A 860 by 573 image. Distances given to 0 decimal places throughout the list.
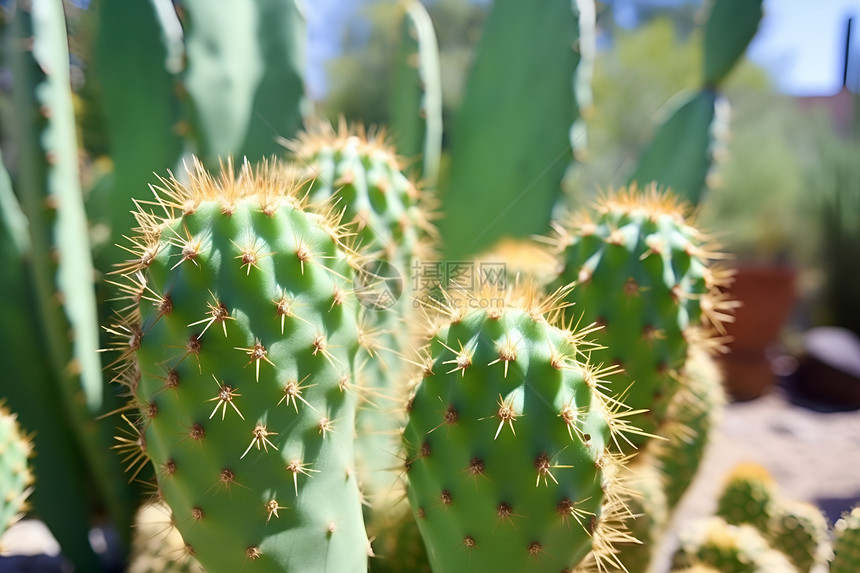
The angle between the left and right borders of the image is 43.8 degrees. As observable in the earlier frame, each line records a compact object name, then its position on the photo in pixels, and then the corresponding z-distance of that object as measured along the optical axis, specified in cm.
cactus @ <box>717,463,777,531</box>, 64
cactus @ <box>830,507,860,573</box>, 47
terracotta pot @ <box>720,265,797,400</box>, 181
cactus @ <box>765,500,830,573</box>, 60
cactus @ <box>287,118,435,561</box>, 50
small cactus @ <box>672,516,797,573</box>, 54
